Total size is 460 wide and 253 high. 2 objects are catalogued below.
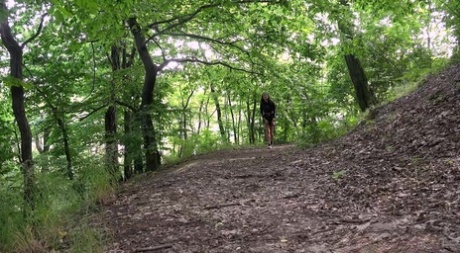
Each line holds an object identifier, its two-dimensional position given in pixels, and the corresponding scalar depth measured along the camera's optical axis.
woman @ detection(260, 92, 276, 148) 11.61
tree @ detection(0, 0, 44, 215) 6.26
